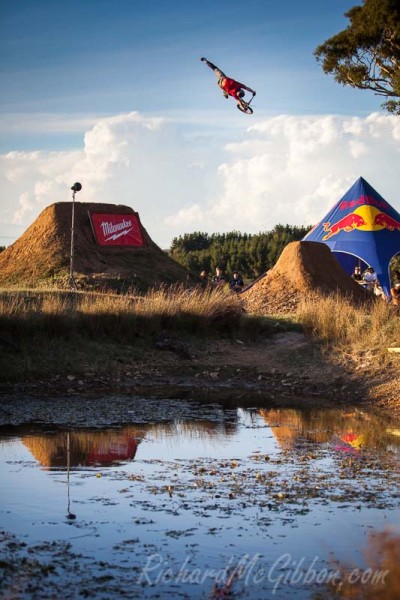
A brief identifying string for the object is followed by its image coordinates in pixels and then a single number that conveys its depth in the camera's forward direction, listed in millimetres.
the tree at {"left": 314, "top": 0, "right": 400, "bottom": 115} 26703
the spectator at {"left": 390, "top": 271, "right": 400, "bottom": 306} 21581
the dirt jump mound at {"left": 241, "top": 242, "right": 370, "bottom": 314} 25906
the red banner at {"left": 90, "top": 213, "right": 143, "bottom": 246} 32969
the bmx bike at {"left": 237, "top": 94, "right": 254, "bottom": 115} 21656
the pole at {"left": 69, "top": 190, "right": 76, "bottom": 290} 28562
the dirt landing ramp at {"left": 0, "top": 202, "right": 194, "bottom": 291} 30516
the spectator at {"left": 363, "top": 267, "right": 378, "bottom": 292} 32375
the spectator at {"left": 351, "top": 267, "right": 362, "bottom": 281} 33625
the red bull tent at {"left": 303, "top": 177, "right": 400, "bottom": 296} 34594
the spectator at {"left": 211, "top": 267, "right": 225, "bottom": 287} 30706
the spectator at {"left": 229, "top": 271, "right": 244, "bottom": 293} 29180
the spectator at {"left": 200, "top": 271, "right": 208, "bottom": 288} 33006
